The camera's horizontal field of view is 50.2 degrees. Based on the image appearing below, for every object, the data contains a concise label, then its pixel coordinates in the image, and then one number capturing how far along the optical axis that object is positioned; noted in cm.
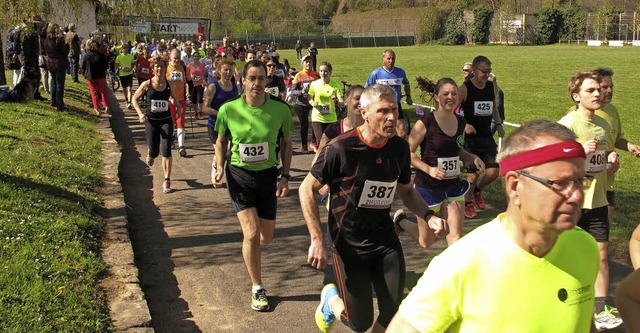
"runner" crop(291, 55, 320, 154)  1291
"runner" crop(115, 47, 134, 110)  2014
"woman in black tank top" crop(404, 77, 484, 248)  644
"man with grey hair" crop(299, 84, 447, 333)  437
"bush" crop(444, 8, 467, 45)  8006
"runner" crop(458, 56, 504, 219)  866
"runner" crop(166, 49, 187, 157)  1322
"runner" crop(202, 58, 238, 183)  982
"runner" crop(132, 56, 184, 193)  1007
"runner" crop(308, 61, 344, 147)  1130
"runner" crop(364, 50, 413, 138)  1163
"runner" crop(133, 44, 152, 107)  1880
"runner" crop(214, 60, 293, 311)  582
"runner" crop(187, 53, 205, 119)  1692
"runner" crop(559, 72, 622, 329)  515
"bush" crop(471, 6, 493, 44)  7819
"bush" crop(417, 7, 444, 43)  8319
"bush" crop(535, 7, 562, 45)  7606
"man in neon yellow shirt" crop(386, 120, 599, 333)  215
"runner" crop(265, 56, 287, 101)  1282
